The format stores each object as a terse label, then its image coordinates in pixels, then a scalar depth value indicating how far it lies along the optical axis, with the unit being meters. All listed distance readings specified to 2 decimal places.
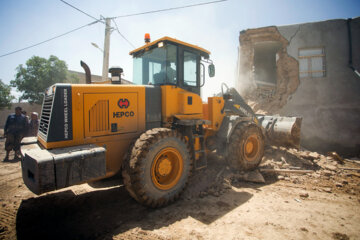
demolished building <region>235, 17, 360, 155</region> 8.41
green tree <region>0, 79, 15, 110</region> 19.72
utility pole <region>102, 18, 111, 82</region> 12.98
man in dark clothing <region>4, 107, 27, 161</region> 7.05
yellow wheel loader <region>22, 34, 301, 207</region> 2.57
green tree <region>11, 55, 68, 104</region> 19.92
